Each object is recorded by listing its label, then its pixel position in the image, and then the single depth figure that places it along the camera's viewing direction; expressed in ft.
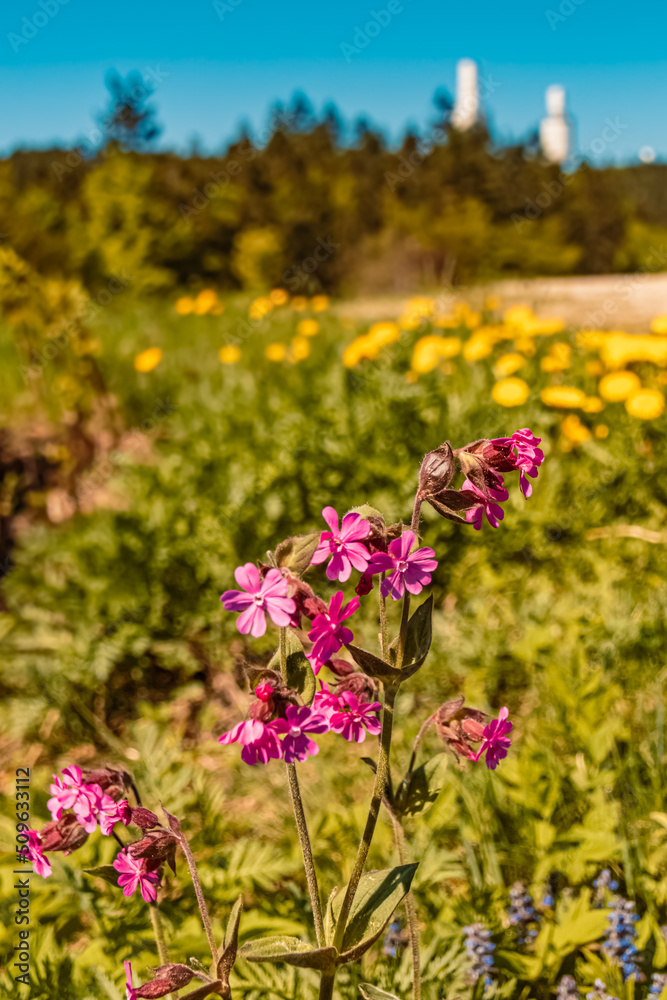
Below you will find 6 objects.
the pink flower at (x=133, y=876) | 2.50
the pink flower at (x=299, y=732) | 2.18
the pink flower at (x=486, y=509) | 2.40
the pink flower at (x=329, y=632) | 2.16
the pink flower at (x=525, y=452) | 2.45
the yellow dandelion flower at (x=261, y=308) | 14.98
